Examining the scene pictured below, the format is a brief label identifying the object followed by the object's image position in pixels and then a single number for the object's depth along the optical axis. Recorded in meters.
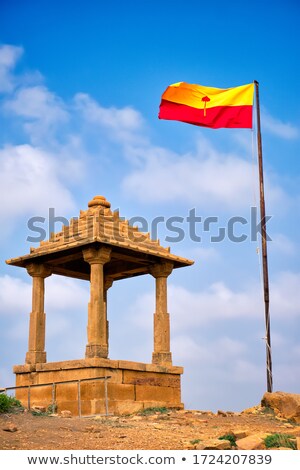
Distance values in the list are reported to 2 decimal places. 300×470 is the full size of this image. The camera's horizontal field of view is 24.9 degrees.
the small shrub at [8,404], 15.09
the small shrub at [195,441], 11.78
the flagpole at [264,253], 18.28
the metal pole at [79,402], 16.78
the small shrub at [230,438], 11.83
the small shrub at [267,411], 17.45
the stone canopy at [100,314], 18.62
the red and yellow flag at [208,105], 20.77
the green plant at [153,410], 18.27
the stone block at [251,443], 11.38
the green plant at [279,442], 11.65
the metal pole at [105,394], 17.13
